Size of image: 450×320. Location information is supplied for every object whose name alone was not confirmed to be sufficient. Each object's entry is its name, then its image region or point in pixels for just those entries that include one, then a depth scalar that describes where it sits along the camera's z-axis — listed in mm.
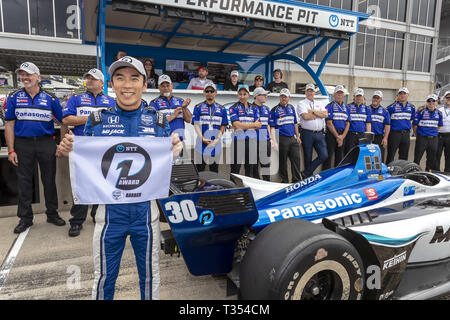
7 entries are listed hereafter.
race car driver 2029
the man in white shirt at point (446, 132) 7395
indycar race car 1915
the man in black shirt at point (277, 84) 9062
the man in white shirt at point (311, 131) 6051
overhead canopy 6977
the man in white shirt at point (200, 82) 8109
